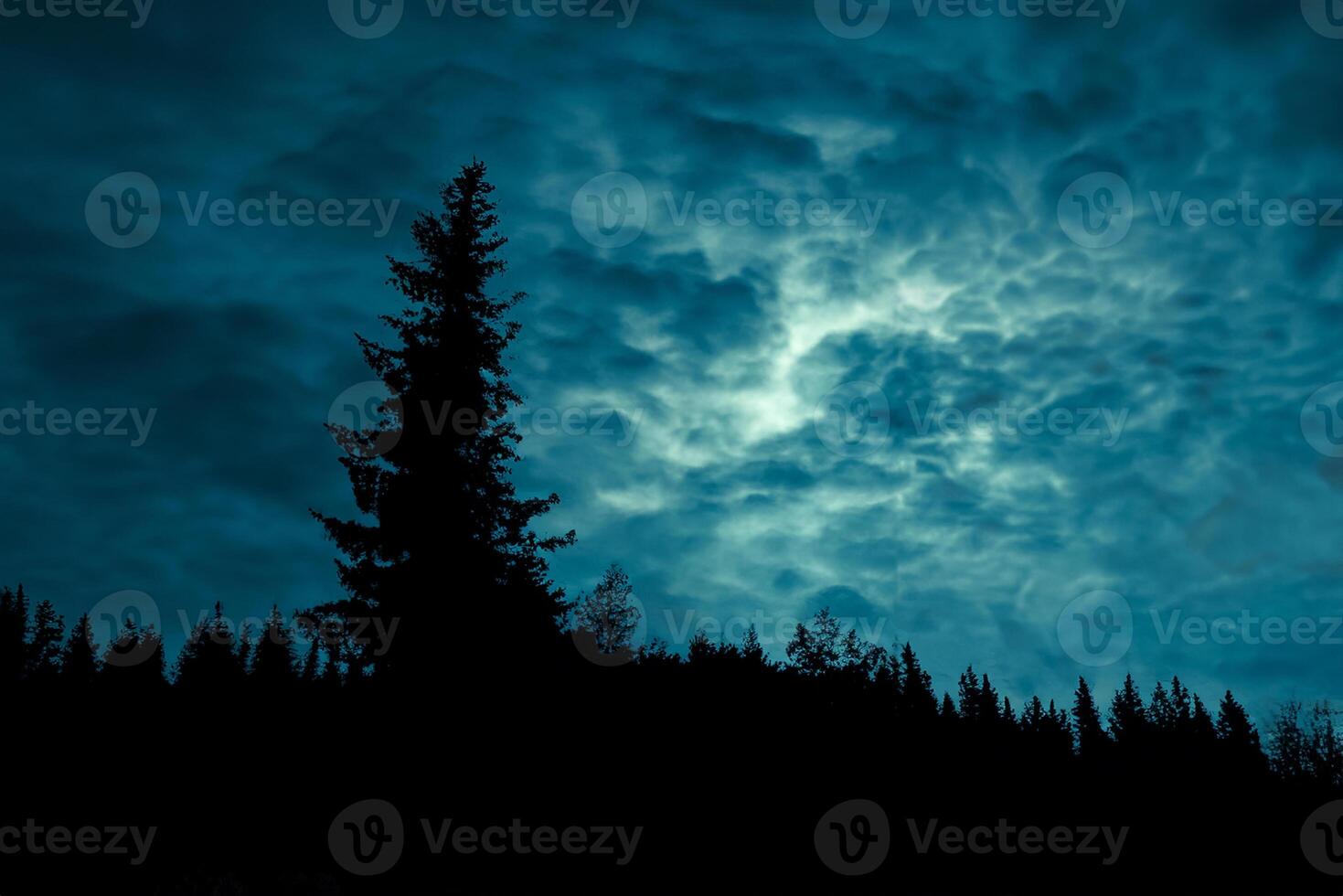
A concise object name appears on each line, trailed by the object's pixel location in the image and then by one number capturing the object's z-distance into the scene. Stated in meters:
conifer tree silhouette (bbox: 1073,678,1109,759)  108.82
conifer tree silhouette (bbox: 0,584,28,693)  50.97
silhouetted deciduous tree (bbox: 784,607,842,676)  50.43
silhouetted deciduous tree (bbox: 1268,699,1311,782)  57.91
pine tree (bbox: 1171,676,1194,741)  120.81
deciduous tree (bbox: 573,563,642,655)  39.98
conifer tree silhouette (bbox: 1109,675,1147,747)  110.83
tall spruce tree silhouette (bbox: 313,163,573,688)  23.52
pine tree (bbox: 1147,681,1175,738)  114.44
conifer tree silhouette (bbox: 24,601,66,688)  77.07
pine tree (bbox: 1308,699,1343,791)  59.37
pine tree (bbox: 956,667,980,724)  101.80
